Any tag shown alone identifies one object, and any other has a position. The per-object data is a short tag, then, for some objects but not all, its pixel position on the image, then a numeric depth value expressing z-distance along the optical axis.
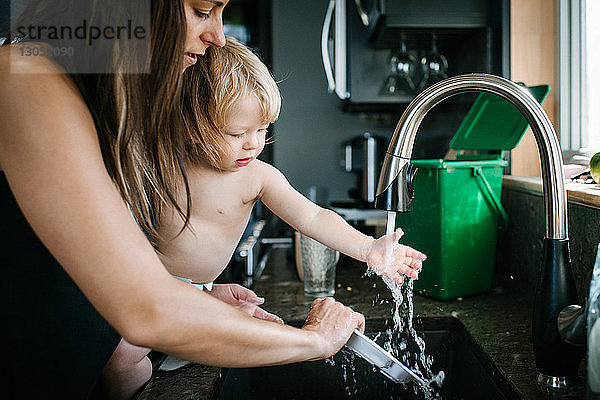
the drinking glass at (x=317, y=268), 1.33
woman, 0.57
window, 1.53
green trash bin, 1.26
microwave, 1.77
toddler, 1.03
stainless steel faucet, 0.78
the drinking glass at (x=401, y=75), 2.63
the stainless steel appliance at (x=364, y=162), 2.94
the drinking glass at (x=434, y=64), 2.48
